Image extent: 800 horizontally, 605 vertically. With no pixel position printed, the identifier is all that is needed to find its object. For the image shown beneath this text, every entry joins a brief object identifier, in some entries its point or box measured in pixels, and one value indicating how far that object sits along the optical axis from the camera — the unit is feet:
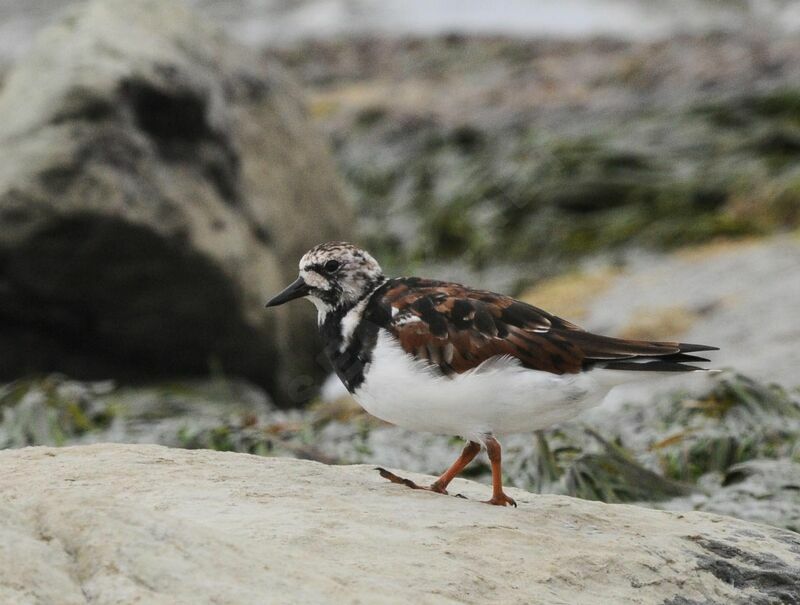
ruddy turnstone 24.29
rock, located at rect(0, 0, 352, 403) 45.27
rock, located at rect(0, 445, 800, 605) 17.69
